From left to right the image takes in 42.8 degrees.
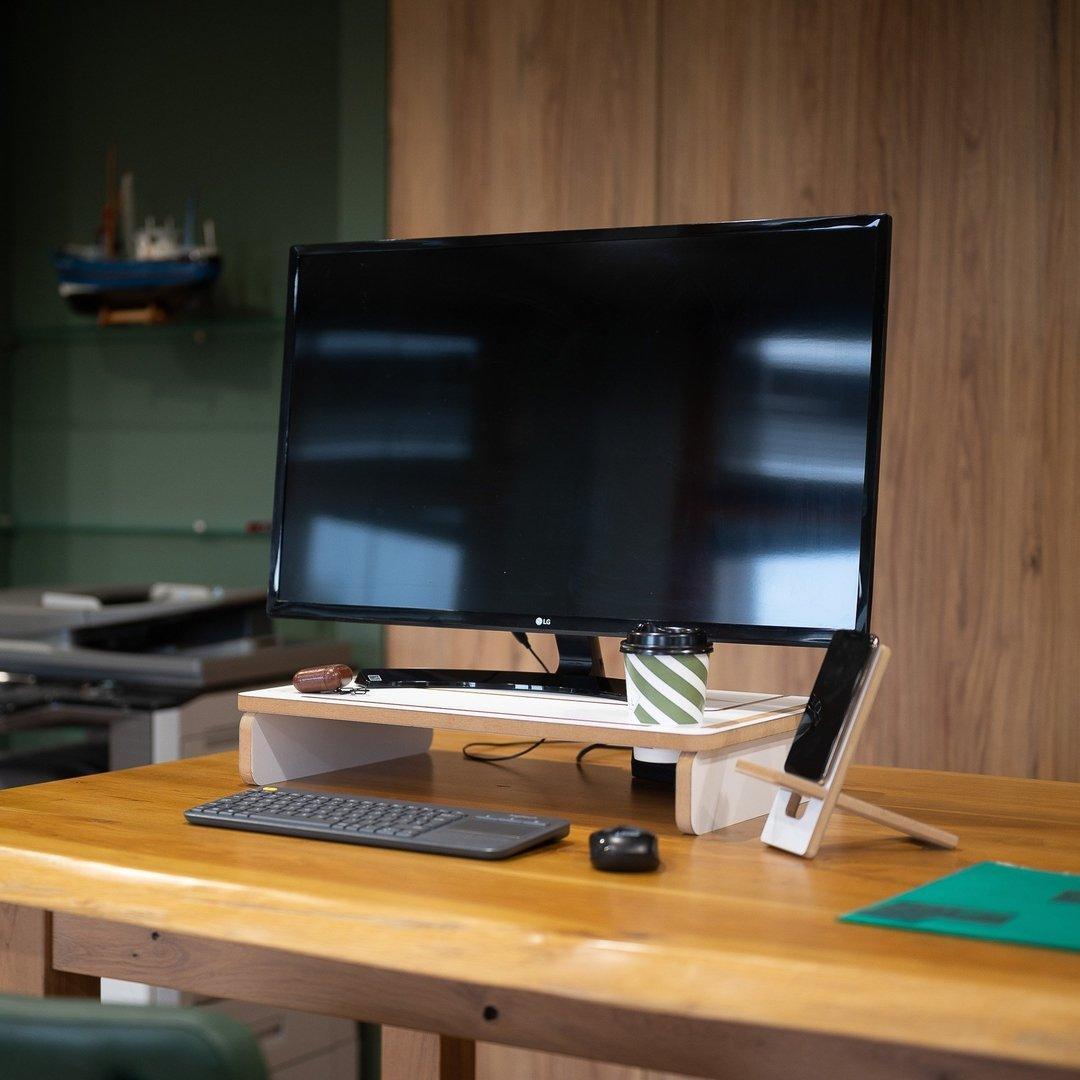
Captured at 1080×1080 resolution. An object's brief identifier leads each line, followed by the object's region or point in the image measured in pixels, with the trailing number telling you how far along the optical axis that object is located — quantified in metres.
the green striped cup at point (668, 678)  1.31
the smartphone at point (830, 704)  1.23
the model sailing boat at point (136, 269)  3.12
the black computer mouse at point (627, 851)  1.13
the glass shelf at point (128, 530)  3.31
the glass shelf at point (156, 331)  3.27
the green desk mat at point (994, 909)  0.95
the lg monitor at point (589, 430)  1.39
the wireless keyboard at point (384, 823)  1.19
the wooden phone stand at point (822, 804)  1.19
